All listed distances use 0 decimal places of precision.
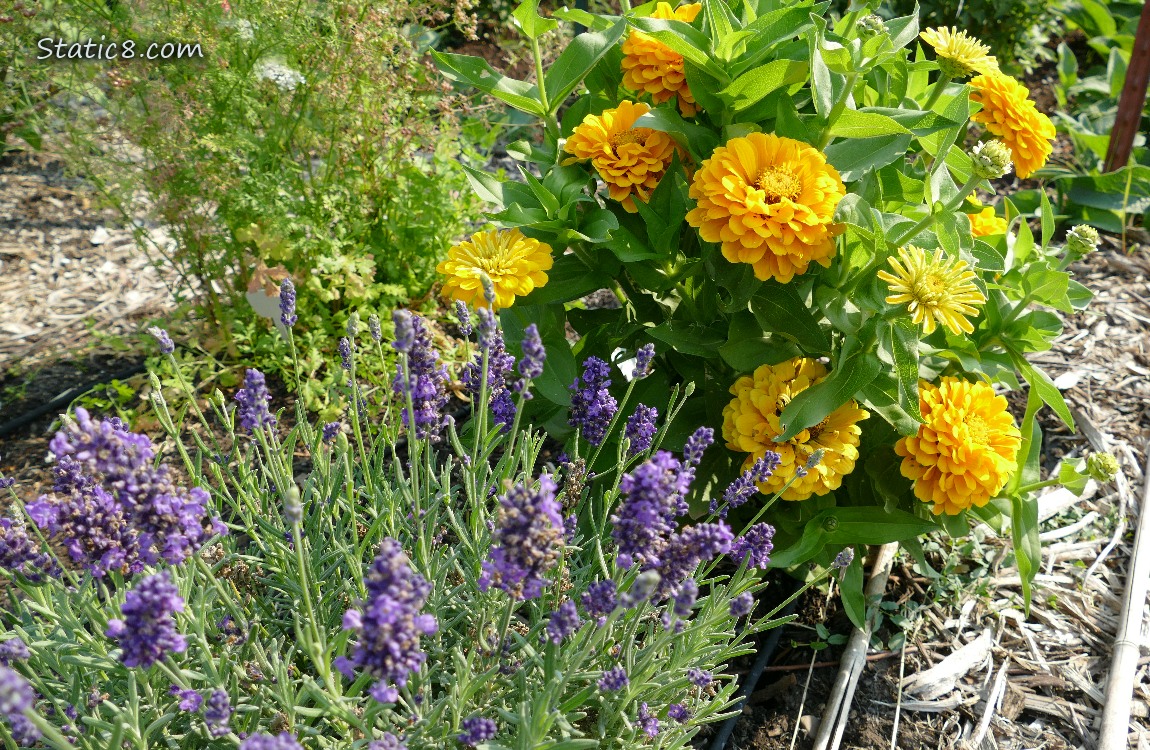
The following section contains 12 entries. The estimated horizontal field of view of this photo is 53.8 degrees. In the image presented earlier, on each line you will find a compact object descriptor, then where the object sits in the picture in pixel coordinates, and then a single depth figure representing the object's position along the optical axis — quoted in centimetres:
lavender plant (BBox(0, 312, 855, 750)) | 44
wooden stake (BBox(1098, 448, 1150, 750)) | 69
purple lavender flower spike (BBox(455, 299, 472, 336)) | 57
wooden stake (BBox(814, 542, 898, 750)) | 68
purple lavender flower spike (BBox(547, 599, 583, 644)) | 47
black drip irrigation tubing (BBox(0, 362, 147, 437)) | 90
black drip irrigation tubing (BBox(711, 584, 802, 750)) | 65
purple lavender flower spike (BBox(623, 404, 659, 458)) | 58
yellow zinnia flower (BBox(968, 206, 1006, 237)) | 78
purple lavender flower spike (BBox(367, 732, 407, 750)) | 45
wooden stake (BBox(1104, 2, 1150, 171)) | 107
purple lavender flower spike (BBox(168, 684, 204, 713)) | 48
